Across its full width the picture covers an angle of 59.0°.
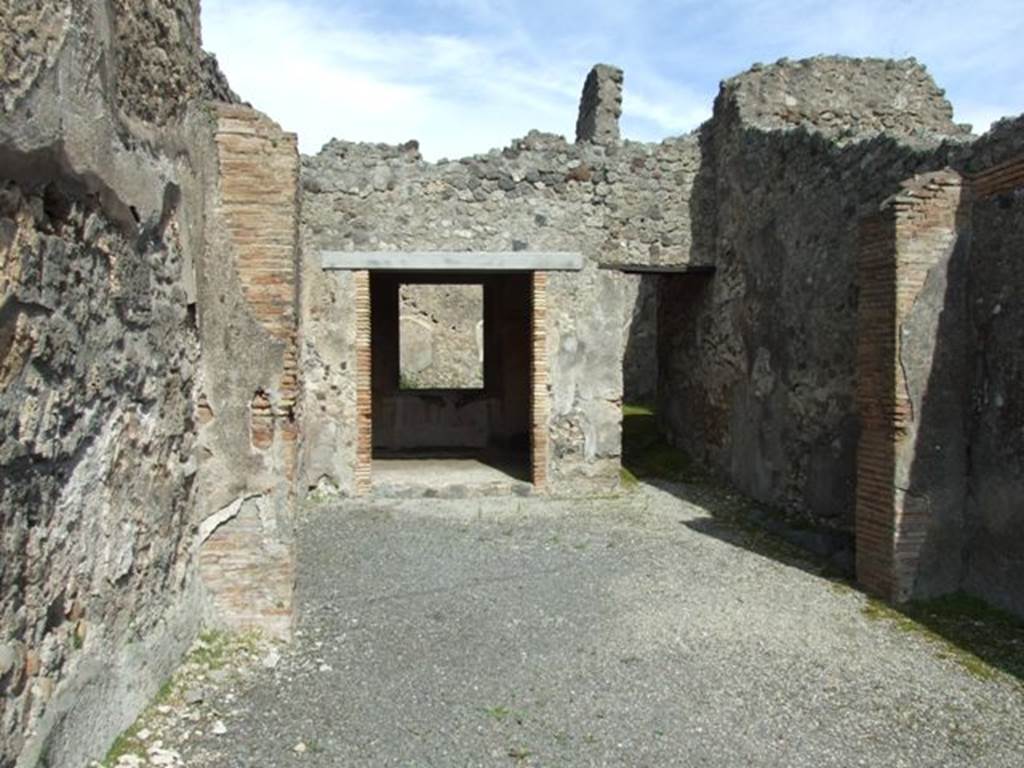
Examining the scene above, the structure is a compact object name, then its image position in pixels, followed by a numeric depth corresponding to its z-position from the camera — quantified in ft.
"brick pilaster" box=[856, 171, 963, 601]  17.57
